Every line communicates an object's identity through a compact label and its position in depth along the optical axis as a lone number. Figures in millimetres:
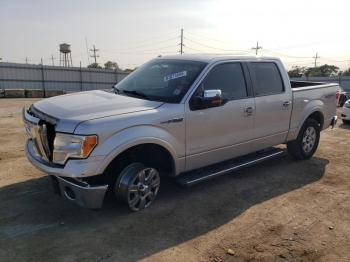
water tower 54219
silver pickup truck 3885
